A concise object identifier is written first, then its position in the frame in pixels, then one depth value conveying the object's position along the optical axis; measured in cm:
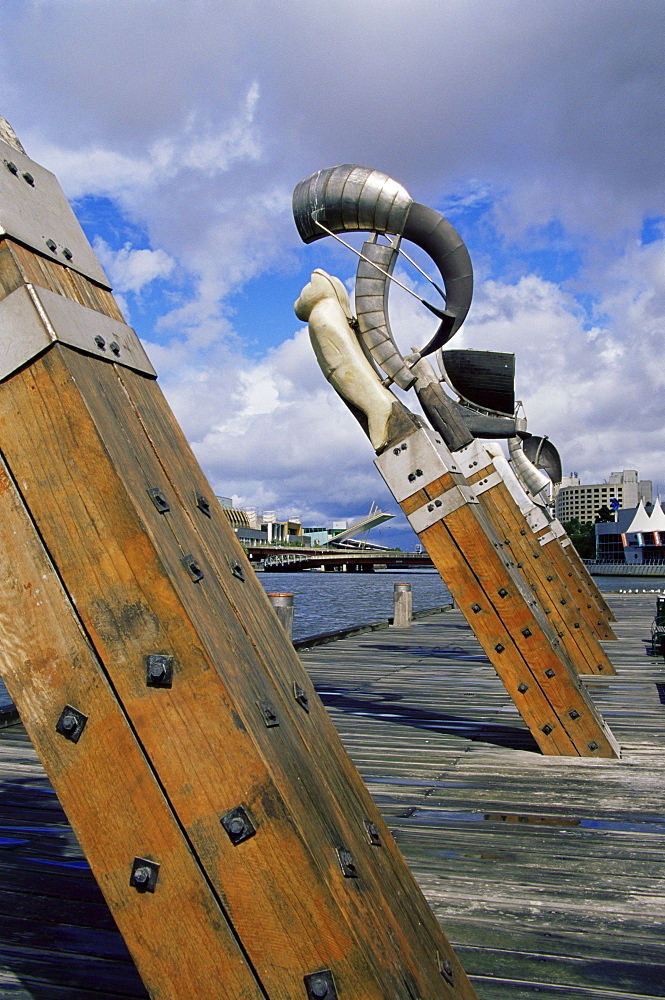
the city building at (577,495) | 18525
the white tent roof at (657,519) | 9925
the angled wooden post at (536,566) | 1080
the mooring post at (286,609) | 1312
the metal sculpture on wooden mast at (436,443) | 662
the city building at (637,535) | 10044
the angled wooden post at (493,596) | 650
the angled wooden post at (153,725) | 191
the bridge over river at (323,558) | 9862
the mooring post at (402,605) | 1962
